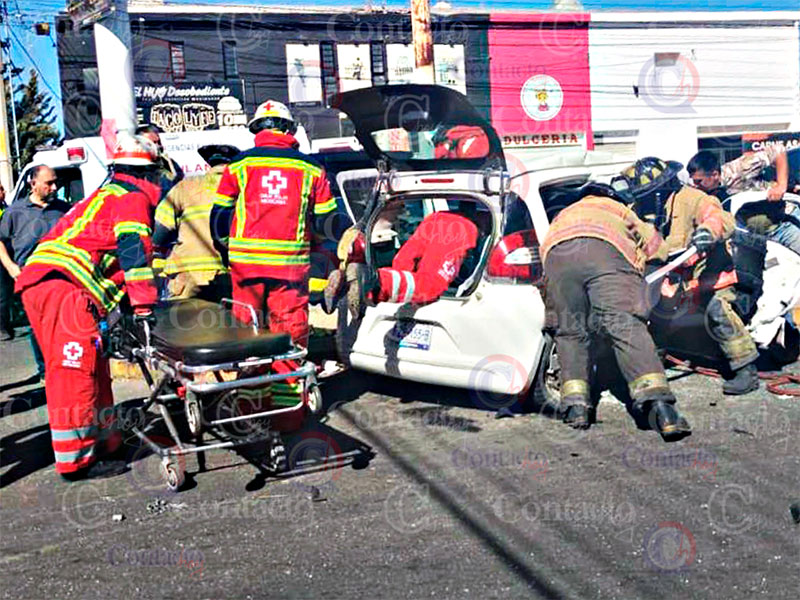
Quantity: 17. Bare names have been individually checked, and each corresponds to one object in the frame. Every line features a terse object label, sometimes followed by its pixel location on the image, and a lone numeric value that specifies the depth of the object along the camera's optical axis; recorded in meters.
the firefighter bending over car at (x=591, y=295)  6.16
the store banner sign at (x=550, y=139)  33.12
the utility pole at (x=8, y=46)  26.27
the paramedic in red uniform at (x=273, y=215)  6.08
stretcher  4.96
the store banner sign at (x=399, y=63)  32.59
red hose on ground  6.96
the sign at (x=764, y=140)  33.53
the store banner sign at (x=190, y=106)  30.00
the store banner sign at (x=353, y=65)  32.03
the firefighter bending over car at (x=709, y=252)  6.95
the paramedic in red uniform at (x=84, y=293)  5.50
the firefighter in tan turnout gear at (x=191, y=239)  6.61
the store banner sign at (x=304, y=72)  31.31
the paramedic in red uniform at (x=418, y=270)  6.54
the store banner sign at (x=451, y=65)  32.31
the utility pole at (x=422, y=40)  14.79
